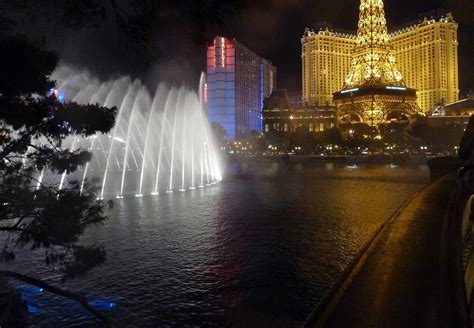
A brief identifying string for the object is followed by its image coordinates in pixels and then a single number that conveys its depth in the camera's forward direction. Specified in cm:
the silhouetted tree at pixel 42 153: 618
